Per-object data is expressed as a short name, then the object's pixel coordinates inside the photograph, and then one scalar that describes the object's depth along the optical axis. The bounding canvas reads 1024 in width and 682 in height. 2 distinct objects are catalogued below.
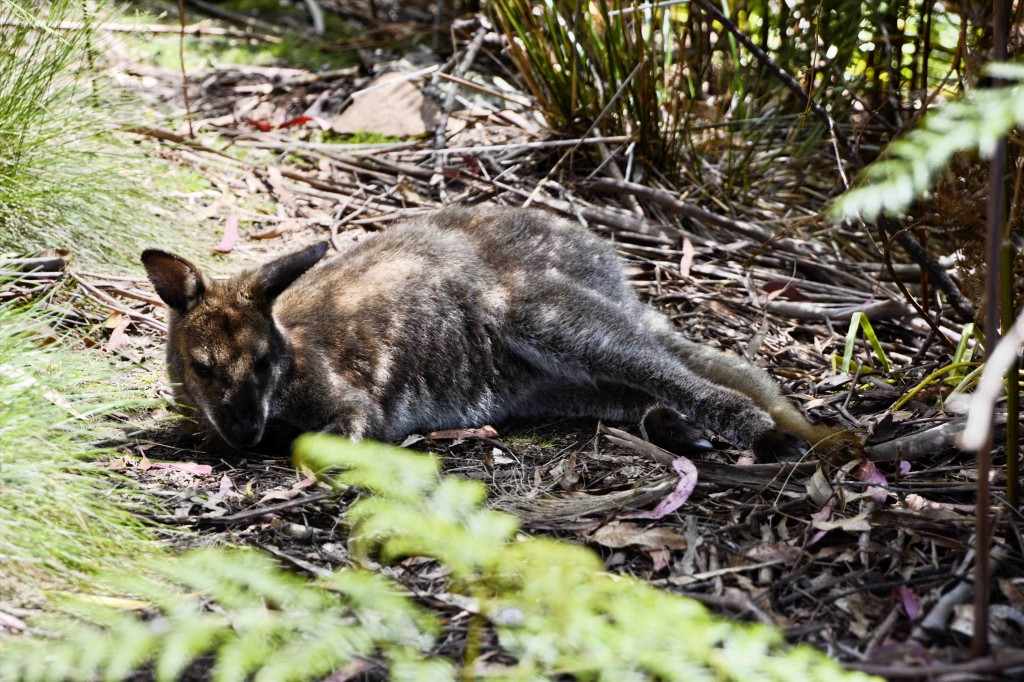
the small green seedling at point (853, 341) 8.34
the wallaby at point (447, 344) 7.86
